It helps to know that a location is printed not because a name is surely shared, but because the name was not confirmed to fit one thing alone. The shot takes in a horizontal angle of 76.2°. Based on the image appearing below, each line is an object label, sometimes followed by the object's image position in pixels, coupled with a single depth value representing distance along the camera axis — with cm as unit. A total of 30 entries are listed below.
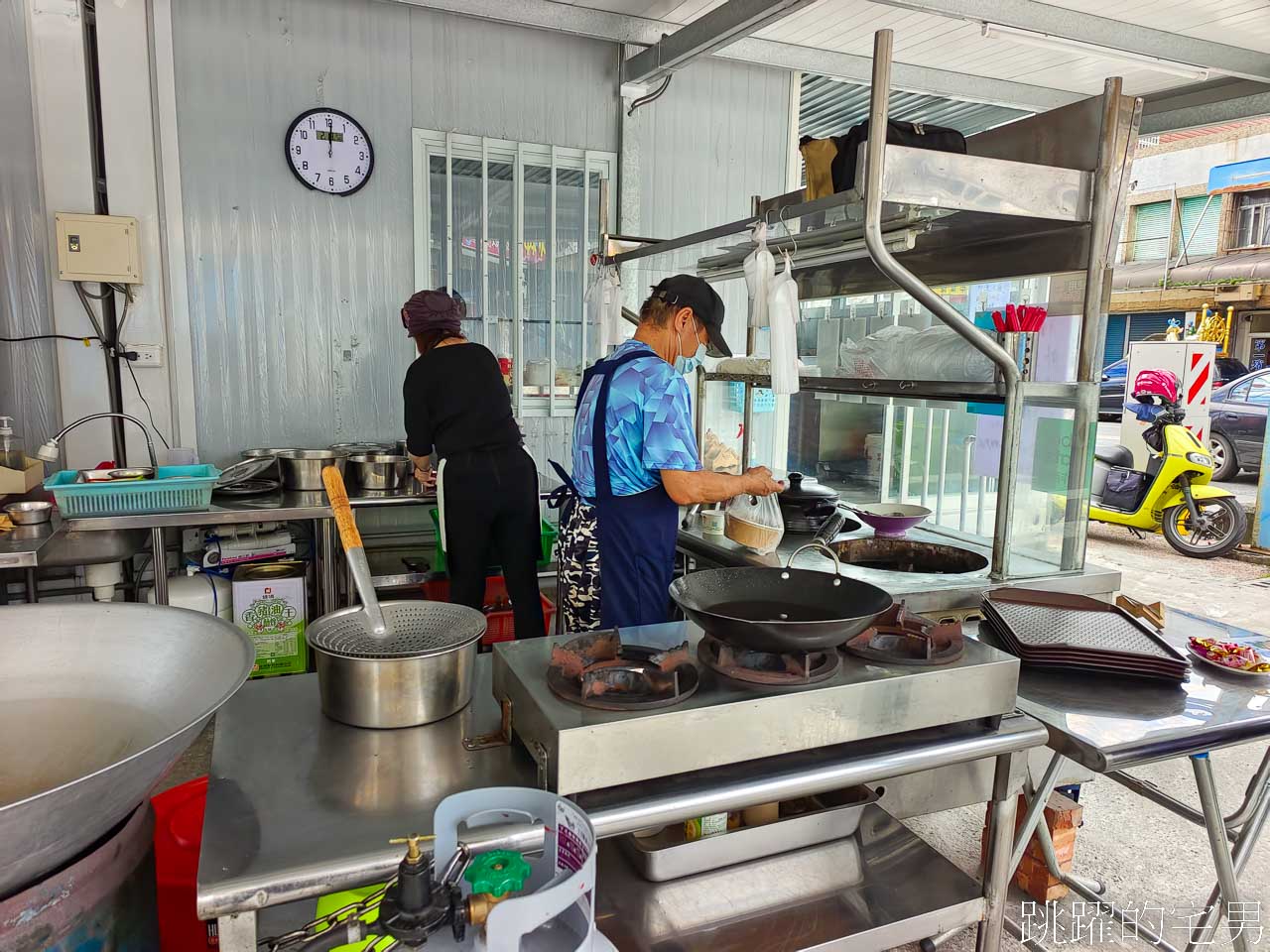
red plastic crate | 386
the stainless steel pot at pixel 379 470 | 407
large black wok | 151
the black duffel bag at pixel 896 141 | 196
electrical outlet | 398
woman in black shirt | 325
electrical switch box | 370
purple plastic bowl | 270
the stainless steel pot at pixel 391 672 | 137
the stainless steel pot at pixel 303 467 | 398
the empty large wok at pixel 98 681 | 108
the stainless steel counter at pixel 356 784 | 107
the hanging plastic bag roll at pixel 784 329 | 226
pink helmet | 733
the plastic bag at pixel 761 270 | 232
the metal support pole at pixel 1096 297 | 215
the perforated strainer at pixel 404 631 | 145
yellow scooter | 652
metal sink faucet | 329
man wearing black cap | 227
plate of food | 185
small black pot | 286
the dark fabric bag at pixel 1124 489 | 692
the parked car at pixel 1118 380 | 1083
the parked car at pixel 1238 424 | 902
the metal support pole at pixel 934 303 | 183
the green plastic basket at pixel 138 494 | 327
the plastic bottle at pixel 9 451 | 340
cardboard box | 334
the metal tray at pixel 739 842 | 162
